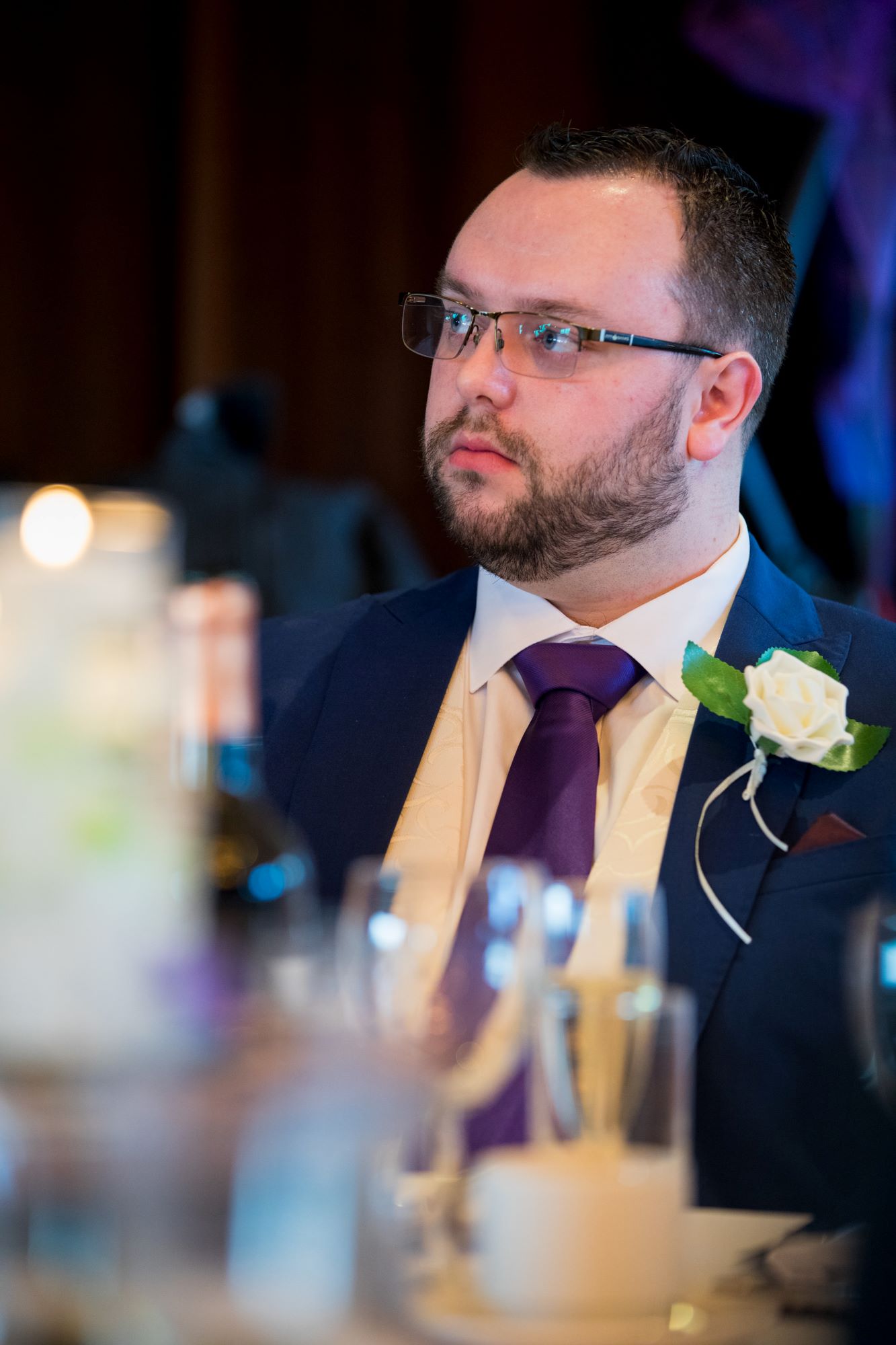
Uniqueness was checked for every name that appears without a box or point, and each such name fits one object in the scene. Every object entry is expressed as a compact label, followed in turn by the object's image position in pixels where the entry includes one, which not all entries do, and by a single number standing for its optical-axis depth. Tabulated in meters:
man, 2.59
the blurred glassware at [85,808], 2.11
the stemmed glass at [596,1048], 2.26
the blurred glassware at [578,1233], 2.15
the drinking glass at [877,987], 2.31
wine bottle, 2.26
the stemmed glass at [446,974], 2.27
